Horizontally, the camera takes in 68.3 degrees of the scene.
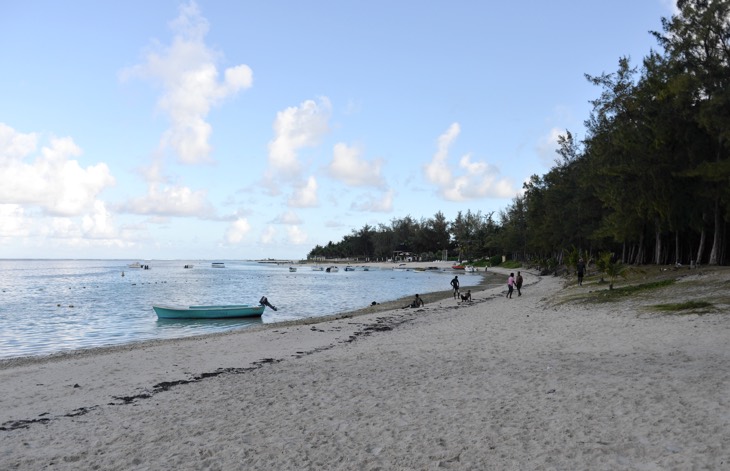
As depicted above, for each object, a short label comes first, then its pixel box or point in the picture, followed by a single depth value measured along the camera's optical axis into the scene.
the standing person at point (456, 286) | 40.50
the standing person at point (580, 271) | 38.88
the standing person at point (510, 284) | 39.09
